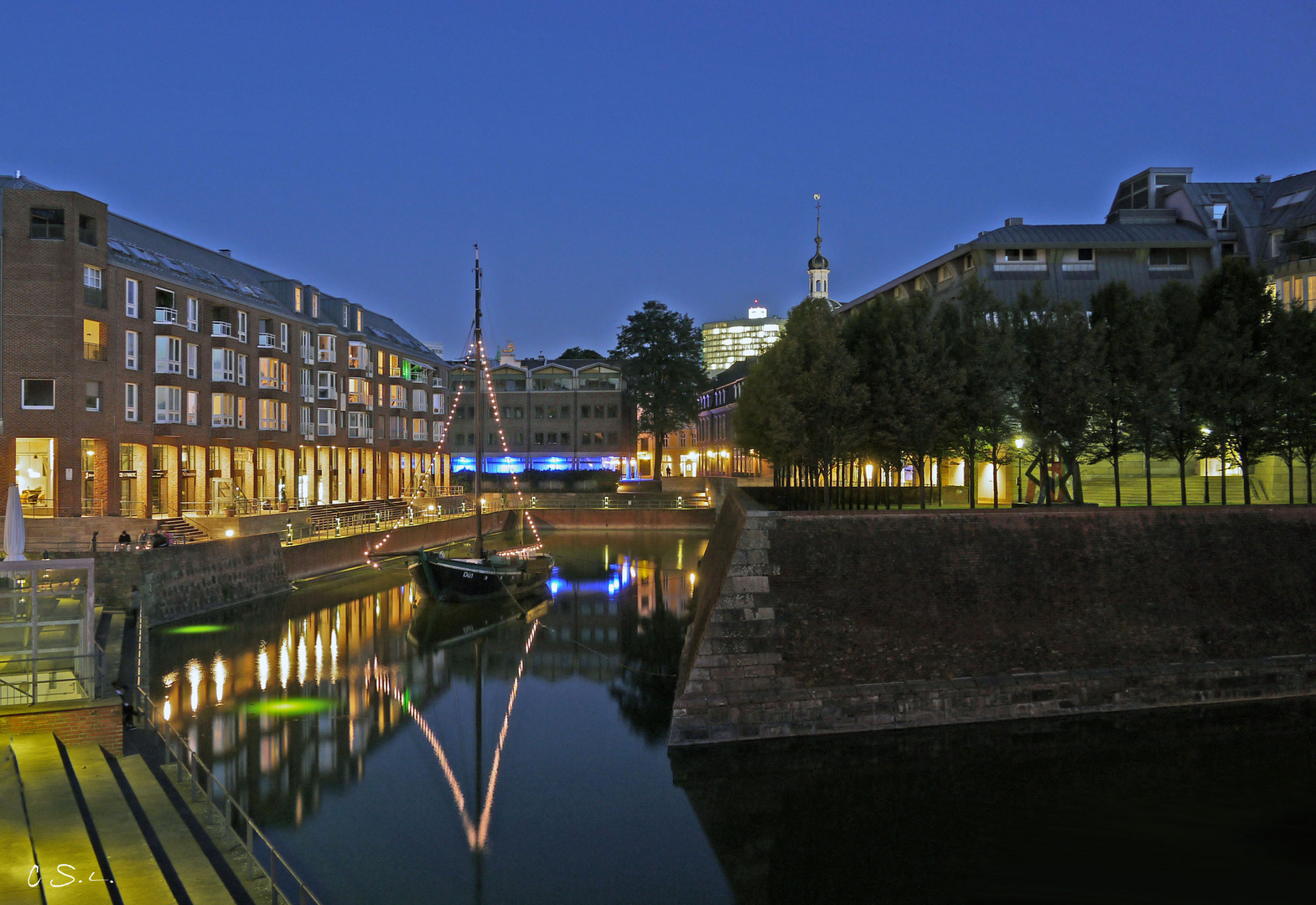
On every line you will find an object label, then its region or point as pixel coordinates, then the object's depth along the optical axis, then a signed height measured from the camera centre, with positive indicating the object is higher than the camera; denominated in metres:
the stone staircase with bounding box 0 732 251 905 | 10.54 -4.29
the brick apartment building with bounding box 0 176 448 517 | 38.88 +5.85
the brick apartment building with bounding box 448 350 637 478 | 99.19 +6.59
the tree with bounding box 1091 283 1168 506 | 31.94 +3.23
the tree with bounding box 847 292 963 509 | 33.16 +3.54
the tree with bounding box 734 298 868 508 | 34.00 +2.86
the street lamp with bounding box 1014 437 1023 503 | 38.56 +0.28
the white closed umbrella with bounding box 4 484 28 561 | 19.98 -0.76
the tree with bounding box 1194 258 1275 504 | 32.12 +3.38
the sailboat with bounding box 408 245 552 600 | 41.34 -3.96
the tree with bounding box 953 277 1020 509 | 32.12 +3.39
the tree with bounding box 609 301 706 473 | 87.00 +10.72
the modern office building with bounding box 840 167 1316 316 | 51.97 +12.57
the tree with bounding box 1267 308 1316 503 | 32.44 +3.21
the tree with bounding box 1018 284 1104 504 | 31.47 +3.08
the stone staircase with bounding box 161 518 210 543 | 38.81 -1.64
